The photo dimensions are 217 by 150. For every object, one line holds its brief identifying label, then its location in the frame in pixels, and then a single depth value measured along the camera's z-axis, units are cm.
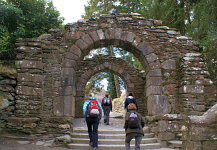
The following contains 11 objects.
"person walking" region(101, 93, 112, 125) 832
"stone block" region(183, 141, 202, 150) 311
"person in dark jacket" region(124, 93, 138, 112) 754
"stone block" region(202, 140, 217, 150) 309
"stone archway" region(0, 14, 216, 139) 592
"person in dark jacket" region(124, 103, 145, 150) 405
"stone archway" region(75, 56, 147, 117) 1116
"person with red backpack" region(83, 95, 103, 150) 499
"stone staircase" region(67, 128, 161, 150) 536
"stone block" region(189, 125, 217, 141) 311
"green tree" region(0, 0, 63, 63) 725
